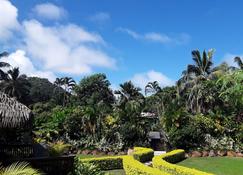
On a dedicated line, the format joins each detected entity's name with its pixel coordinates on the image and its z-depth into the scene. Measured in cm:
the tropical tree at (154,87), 4128
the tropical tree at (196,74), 2406
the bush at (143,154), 1405
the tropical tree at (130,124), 1859
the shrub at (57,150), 914
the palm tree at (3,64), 2642
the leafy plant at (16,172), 450
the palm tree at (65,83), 4652
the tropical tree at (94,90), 4114
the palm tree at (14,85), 3357
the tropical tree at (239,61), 2321
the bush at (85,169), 925
